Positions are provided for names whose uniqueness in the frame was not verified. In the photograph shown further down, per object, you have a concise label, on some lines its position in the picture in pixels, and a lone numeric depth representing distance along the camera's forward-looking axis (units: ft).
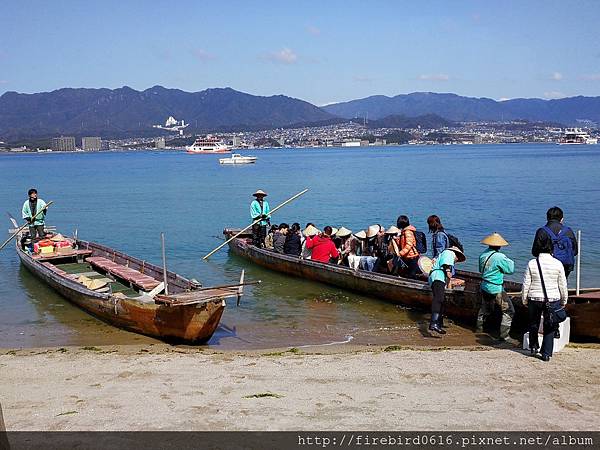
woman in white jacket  25.67
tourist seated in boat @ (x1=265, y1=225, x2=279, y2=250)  61.50
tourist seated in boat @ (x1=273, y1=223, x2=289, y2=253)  57.92
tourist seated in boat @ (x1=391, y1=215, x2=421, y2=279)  41.68
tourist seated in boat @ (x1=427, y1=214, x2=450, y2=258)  37.65
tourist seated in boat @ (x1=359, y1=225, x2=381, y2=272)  47.91
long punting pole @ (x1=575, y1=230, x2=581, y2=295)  31.35
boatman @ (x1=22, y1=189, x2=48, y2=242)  60.29
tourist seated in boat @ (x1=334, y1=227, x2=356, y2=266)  51.72
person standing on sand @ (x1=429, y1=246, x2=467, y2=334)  34.45
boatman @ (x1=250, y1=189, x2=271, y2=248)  61.06
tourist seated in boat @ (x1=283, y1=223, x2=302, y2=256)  57.26
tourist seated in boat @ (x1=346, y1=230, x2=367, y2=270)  49.34
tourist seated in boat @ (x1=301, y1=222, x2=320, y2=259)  53.62
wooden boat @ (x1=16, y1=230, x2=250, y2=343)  34.01
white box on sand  28.60
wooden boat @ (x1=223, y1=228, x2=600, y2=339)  31.27
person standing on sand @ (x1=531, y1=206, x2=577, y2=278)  31.12
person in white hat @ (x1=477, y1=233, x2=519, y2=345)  32.40
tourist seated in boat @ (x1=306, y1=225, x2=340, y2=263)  52.11
